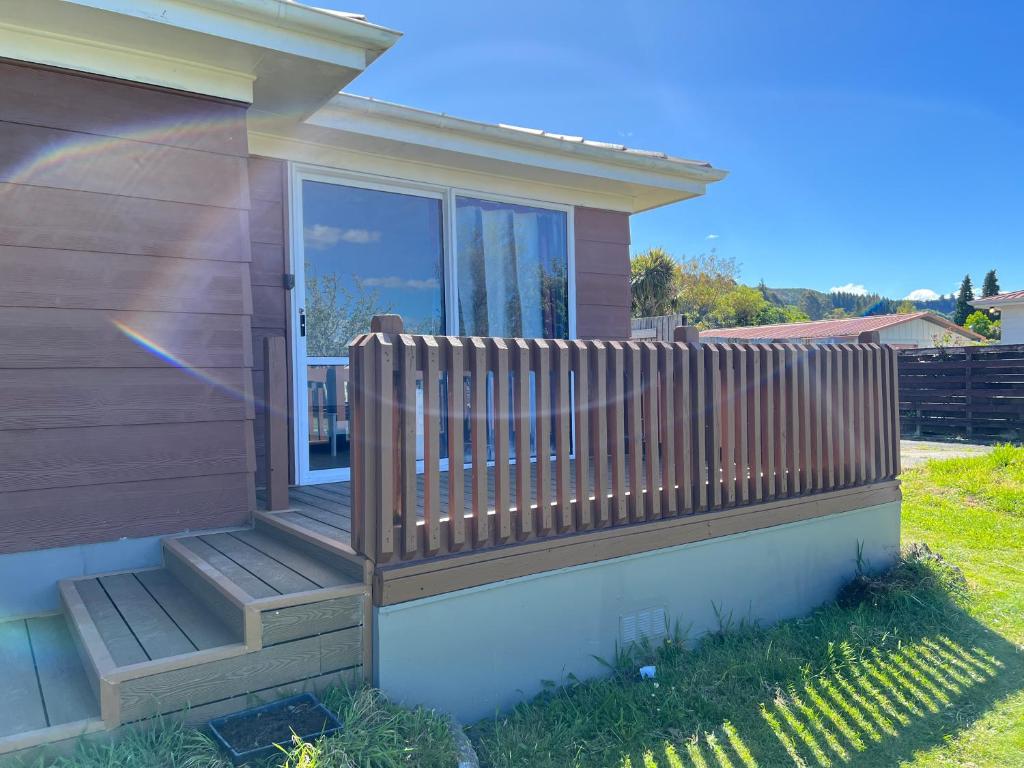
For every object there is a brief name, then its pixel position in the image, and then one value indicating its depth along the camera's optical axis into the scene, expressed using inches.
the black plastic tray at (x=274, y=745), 74.6
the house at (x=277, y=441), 93.0
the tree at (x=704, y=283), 1366.9
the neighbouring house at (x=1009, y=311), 663.8
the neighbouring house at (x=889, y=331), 1050.7
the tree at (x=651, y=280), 856.9
